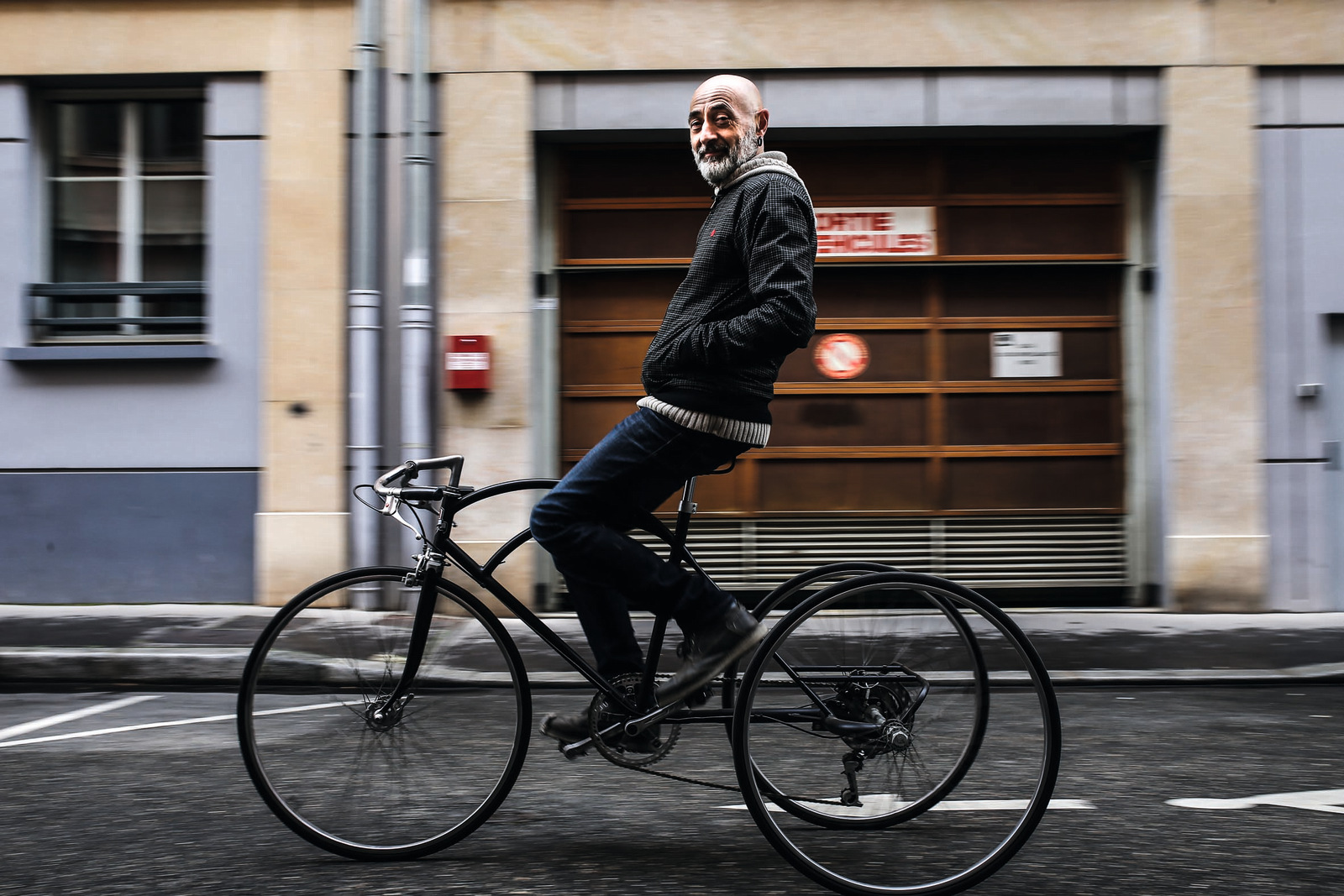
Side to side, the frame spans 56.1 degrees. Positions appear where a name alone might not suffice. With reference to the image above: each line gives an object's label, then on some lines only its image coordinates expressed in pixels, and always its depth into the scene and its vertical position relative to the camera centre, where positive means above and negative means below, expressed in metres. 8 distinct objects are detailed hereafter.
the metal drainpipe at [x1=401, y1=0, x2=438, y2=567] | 8.49 +1.28
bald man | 3.05 +0.15
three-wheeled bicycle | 3.15 -0.64
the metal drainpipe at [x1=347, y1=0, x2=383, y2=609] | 8.55 +1.14
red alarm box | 8.53 +0.66
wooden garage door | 8.90 +0.93
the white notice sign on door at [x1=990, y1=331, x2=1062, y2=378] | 8.92 +0.76
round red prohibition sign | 8.90 +0.75
